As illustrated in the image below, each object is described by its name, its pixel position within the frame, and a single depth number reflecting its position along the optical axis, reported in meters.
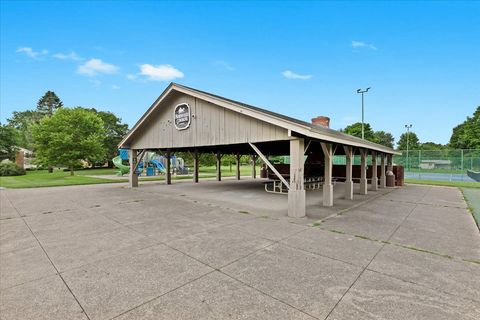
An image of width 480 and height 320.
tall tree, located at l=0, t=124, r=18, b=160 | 37.92
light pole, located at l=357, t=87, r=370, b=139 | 23.66
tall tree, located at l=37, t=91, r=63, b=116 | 68.88
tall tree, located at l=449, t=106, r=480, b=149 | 41.98
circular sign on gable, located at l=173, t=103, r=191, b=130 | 11.10
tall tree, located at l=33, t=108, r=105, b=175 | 22.09
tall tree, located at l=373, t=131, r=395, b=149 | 94.06
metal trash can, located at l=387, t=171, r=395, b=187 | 15.60
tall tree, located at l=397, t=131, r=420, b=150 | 79.31
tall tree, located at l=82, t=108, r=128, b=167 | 44.03
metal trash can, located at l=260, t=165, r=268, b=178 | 24.27
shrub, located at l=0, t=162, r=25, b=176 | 27.69
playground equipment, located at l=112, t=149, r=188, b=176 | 26.45
